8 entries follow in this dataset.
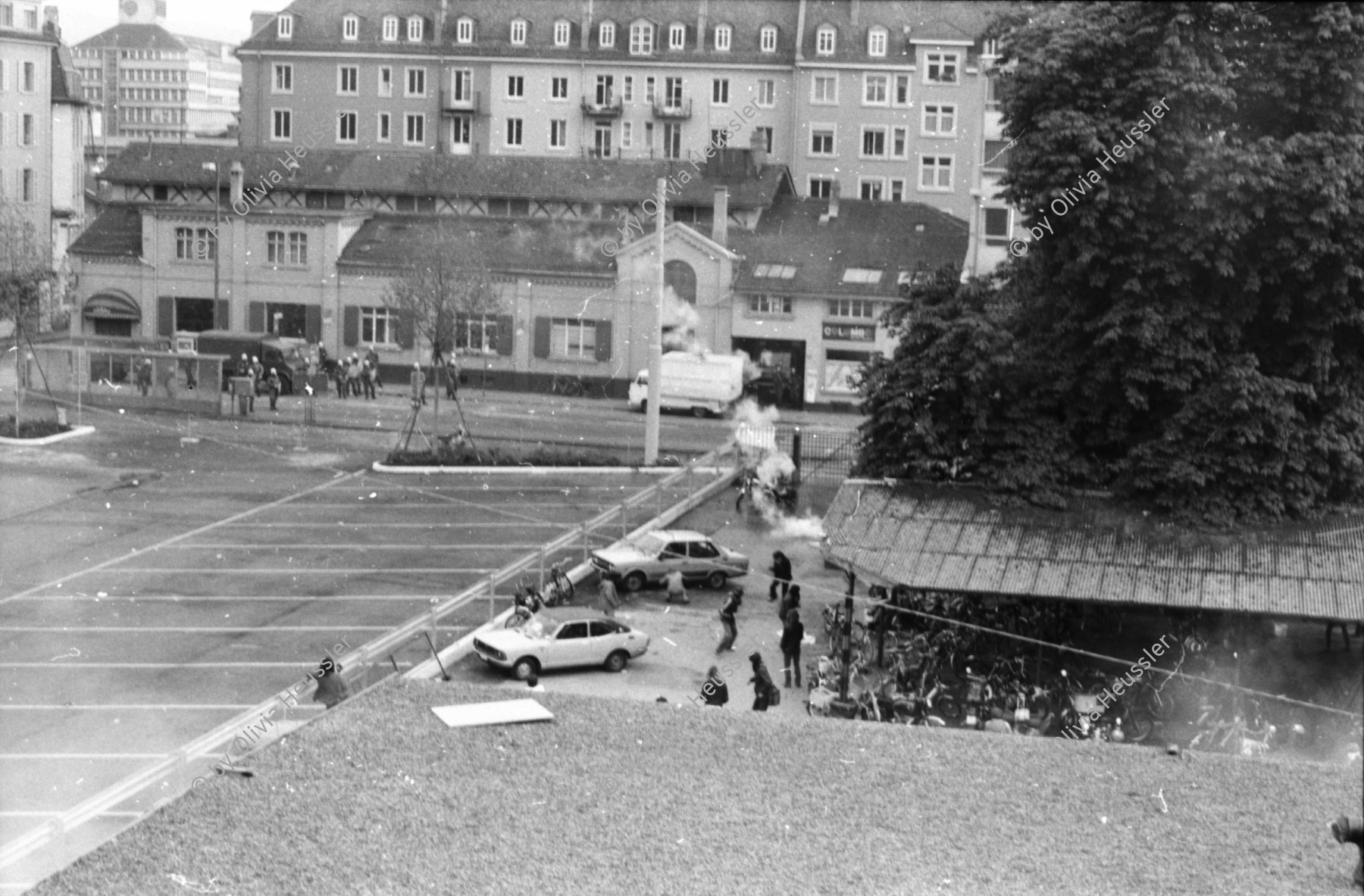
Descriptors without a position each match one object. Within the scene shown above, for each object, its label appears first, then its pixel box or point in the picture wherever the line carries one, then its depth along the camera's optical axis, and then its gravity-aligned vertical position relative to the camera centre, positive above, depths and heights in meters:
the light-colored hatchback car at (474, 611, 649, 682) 26.25 -4.80
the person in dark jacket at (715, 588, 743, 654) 28.69 -4.78
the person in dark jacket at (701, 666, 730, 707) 24.43 -5.00
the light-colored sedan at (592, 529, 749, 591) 32.94 -4.30
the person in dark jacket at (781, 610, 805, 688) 27.08 -4.70
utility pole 45.69 -1.31
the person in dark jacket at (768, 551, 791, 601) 32.81 -4.41
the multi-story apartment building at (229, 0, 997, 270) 74.81 +11.40
